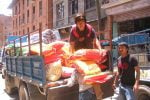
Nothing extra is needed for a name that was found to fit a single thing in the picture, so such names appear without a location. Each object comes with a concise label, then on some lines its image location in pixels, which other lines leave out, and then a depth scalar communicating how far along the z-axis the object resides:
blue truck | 2.65
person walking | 2.83
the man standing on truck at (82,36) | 2.74
